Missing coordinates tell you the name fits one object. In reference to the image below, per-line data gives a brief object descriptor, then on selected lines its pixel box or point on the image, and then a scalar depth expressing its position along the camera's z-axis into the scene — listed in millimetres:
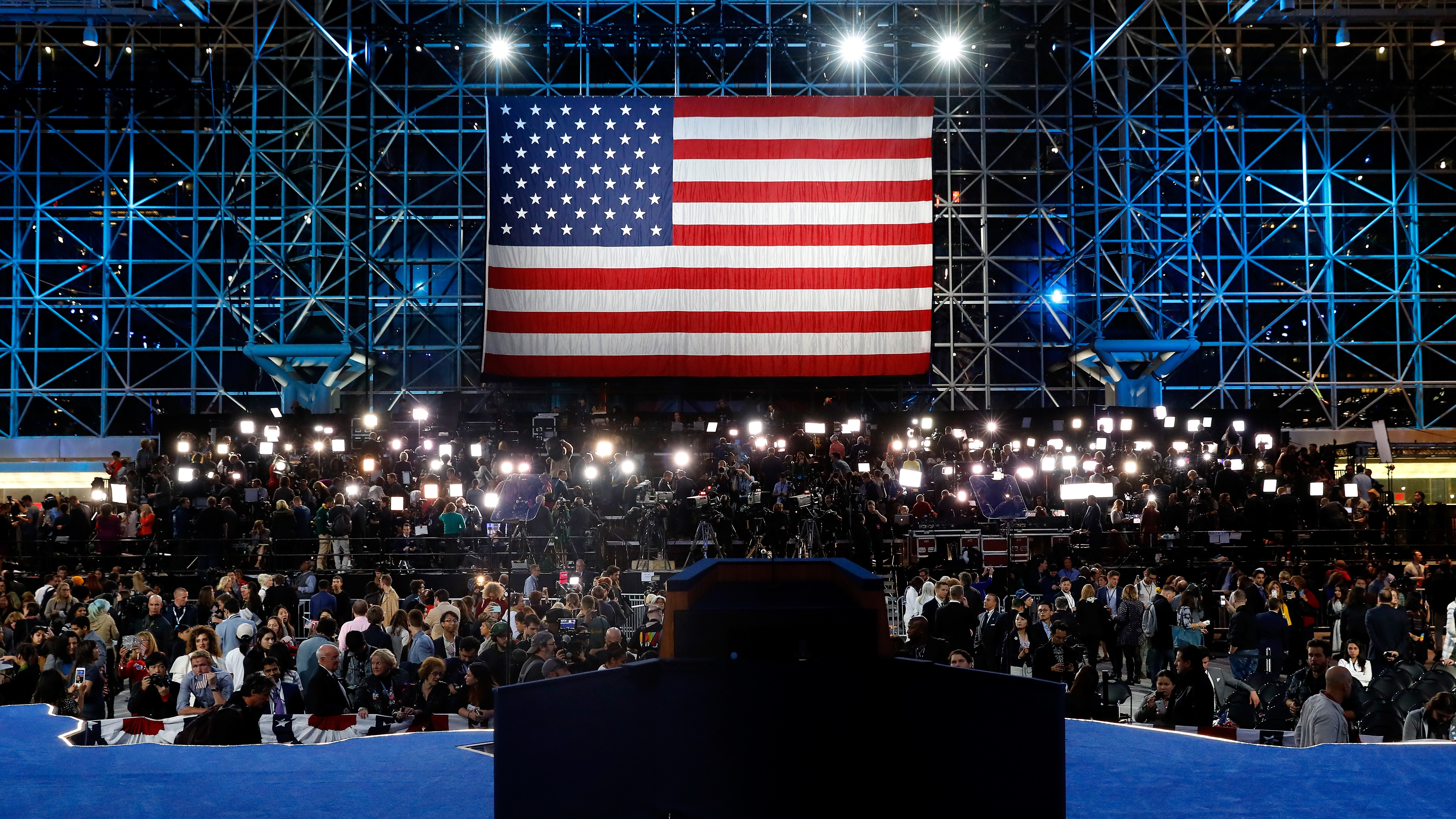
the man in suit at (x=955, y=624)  10953
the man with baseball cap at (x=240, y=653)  9758
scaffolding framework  24891
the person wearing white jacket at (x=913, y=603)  13555
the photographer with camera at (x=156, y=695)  8500
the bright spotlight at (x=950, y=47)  22047
